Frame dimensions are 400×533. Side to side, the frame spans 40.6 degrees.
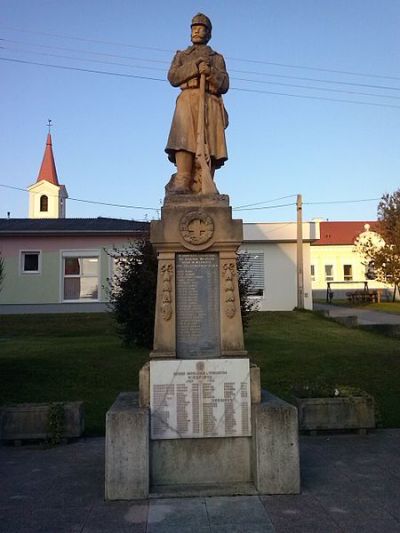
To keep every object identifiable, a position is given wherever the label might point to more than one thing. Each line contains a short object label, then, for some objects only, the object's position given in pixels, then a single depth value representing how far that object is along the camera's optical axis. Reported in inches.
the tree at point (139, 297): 589.6
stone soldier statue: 243.0
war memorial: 199.5
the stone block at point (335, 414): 303.6
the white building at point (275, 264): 1095.6
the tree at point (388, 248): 874.8
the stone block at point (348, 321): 844.7
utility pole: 1055.0
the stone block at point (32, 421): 289.3
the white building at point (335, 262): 2277.3
